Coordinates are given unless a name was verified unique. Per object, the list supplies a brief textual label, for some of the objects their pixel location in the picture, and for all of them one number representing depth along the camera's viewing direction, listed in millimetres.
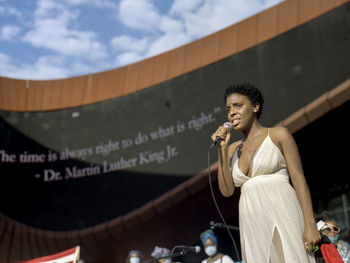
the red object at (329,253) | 2322
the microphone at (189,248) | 5025
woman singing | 2256
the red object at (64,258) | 6293
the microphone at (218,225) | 3695
